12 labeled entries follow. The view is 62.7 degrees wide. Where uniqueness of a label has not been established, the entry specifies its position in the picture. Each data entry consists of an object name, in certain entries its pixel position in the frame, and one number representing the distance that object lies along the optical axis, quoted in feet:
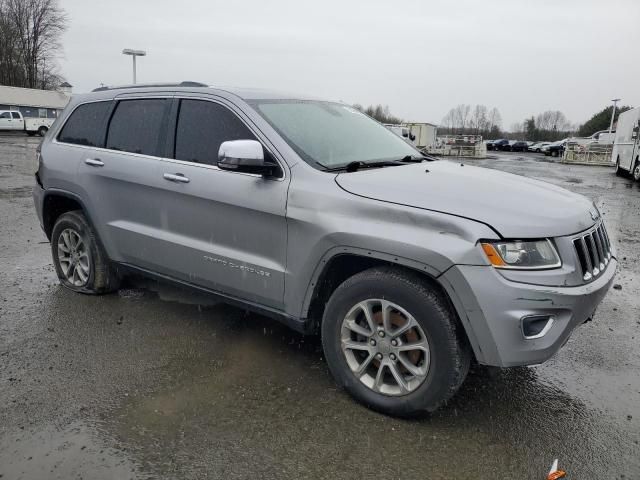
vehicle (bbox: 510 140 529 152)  192.44
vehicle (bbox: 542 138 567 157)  156.04
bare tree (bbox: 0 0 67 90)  209.77
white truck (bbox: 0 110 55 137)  129.08
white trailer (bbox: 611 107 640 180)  60.45
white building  163.97
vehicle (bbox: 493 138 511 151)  197.77
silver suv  8.54
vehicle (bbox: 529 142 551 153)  182.41
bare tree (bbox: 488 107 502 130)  360.89
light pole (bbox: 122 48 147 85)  79.56
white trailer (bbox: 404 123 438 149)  110.11
